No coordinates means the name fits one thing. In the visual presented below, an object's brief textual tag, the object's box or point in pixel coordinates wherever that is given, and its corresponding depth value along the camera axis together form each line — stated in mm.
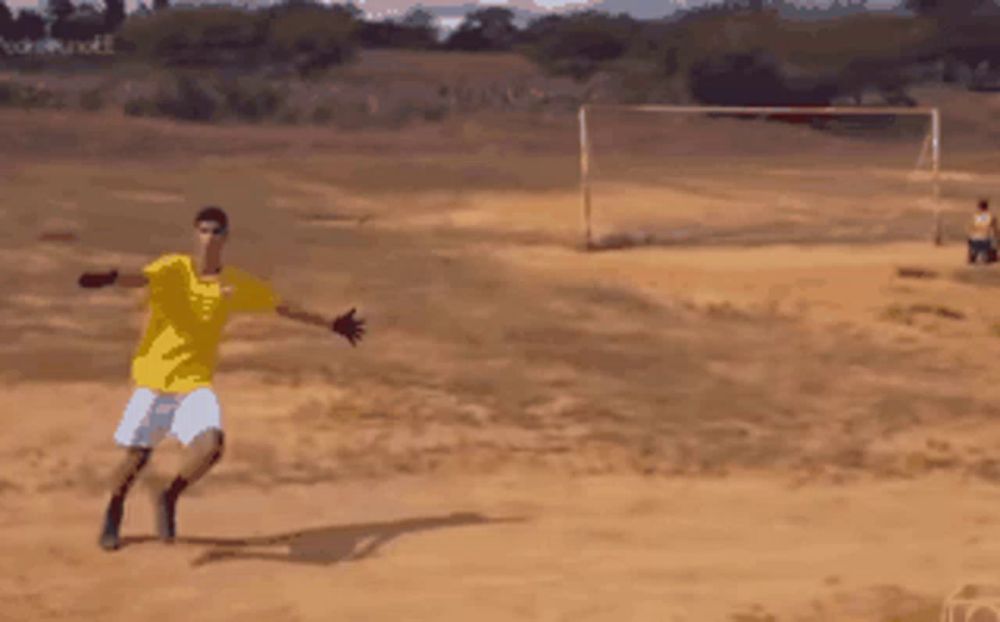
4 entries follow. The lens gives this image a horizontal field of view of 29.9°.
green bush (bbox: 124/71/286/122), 51500
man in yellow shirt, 8602
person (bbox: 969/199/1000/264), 22531
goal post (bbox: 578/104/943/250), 25734
